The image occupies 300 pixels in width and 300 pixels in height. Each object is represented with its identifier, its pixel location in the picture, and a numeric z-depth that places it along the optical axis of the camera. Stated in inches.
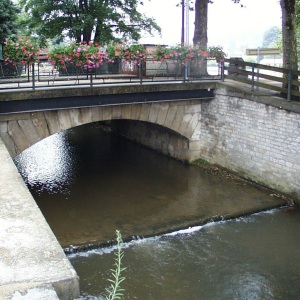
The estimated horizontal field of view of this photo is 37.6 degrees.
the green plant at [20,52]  418.9
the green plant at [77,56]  453.1
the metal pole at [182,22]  824.3
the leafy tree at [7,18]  709.9
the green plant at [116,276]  106.5
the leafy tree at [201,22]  639.8
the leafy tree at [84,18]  733.3
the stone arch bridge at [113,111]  443.2
